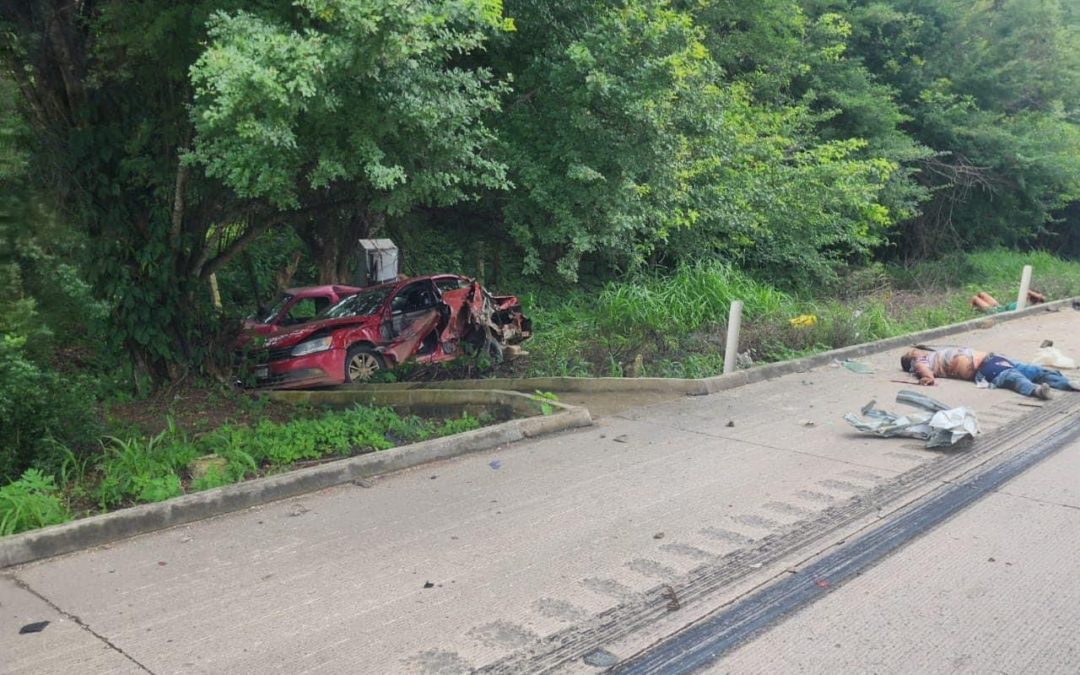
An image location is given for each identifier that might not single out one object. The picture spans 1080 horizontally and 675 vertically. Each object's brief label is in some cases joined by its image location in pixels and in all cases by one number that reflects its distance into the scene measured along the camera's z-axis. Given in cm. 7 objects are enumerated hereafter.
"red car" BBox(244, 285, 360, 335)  1325
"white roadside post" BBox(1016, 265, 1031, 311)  1934
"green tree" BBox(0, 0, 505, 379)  647
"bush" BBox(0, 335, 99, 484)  638
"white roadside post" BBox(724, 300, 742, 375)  1115
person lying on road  1024
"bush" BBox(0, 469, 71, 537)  543
